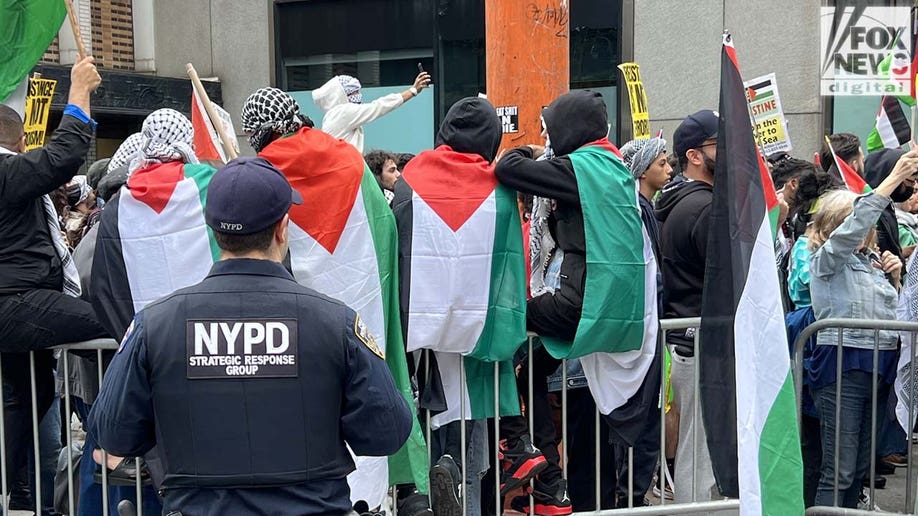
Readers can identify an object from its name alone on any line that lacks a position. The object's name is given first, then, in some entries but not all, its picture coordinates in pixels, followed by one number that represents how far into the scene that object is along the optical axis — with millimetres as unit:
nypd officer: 3182
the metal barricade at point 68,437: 5238
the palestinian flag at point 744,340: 4188
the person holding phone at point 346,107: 8672
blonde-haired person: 6039
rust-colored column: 6586
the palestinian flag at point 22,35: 5711
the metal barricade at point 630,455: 5496
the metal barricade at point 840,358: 5543
